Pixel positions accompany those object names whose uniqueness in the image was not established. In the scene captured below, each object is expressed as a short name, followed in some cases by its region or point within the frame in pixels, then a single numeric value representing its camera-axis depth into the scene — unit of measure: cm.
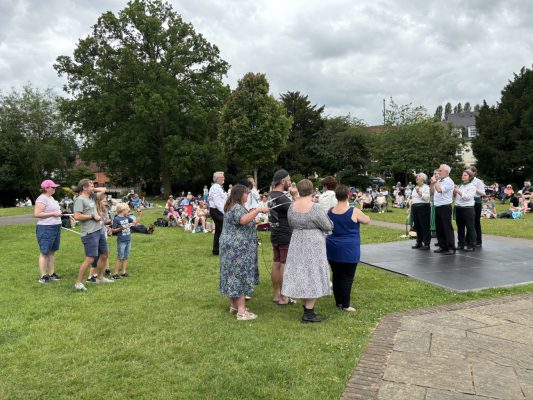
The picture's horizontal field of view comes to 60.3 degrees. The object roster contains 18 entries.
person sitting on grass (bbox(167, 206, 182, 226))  1742
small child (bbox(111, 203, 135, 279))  809
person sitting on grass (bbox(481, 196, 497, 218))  1852
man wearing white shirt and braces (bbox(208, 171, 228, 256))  989
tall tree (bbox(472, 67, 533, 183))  3484
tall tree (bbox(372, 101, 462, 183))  4125
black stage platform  716
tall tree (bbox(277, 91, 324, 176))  4728
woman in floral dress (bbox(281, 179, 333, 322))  528
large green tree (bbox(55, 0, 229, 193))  3453
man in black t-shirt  594
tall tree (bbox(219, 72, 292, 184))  3825
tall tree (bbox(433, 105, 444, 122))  4691
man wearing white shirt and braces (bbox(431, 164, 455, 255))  930
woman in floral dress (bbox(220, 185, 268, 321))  547
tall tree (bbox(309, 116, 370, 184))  4647
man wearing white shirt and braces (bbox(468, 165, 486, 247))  983
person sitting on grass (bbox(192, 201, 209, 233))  1534
